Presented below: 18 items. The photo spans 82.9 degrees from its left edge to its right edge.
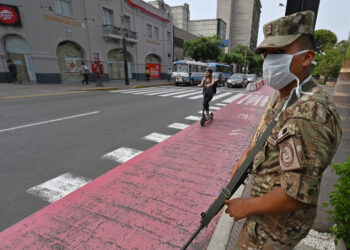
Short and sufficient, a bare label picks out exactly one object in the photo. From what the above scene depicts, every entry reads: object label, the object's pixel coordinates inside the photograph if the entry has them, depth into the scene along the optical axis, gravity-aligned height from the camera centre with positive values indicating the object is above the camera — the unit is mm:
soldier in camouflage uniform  894 -363
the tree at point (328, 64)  16406 +265
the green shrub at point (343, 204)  1407 -962
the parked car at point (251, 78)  27506 -1376
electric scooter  6240 -1601
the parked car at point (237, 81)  20503 -1294
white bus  21172 -374
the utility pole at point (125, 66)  18498 +218
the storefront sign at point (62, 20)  16750 +4223
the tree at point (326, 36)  47541 +7270
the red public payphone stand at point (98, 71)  16566 -161
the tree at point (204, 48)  31766 +3175
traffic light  2188 +675
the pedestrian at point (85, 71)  17627 -162
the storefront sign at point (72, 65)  19125 +403
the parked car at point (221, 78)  20953 -1068
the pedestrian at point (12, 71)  15029 -102
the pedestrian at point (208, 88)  6234 -602
